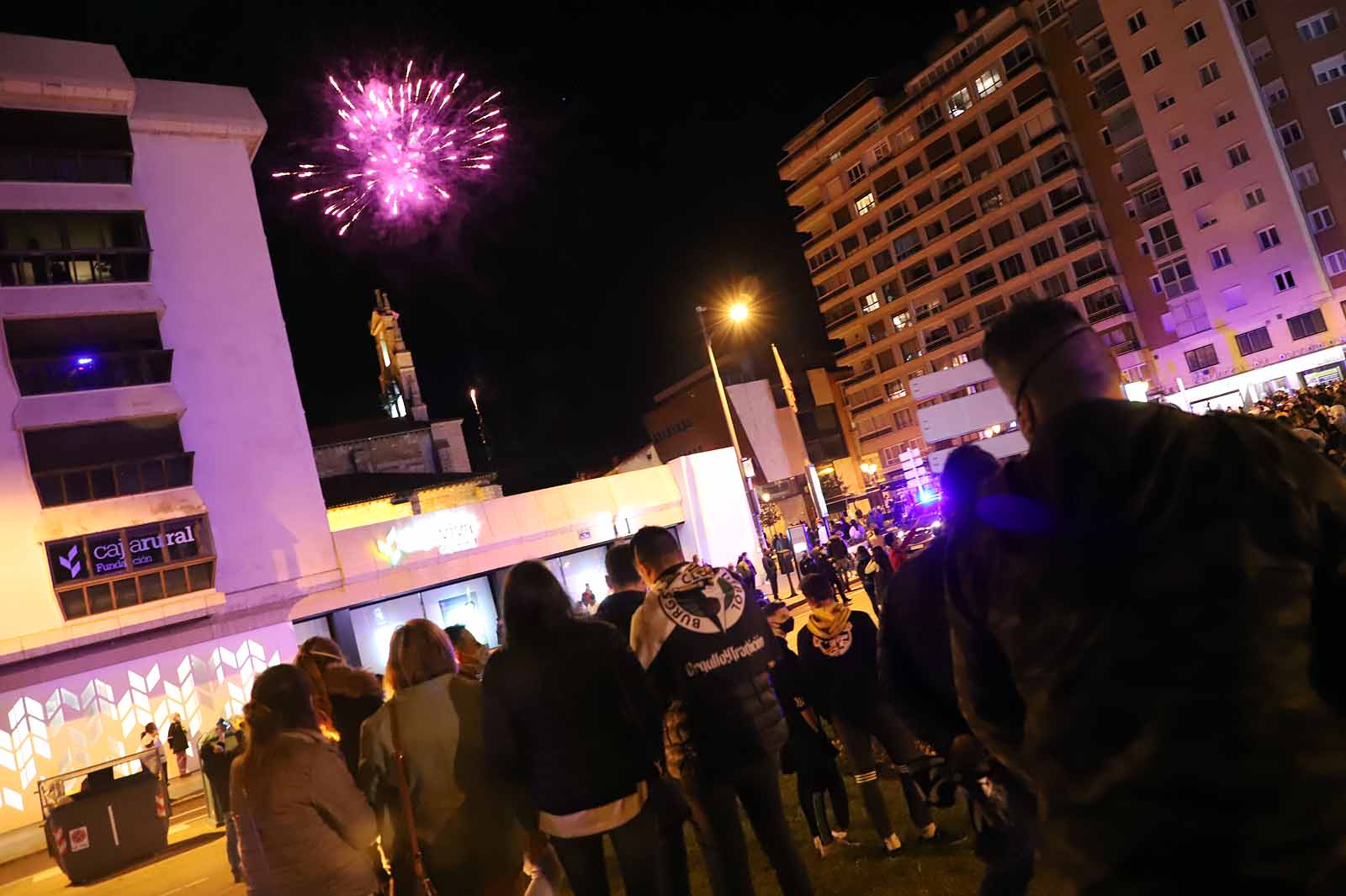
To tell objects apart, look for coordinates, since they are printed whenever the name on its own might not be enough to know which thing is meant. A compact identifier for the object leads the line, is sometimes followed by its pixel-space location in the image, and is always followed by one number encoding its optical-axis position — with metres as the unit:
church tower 57.28
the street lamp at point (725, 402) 25.64
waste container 13.84
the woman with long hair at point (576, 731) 3.81
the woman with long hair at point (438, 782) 4.20
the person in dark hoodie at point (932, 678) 2.43
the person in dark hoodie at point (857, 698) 6.09
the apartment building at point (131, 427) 22.73
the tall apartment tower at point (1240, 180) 43.25
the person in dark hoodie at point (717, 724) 4.22
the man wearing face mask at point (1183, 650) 1.52
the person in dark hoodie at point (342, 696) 5.28
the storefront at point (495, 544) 27.48
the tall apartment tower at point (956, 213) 56.44
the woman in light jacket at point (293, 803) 4.02
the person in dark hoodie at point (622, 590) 5.41
